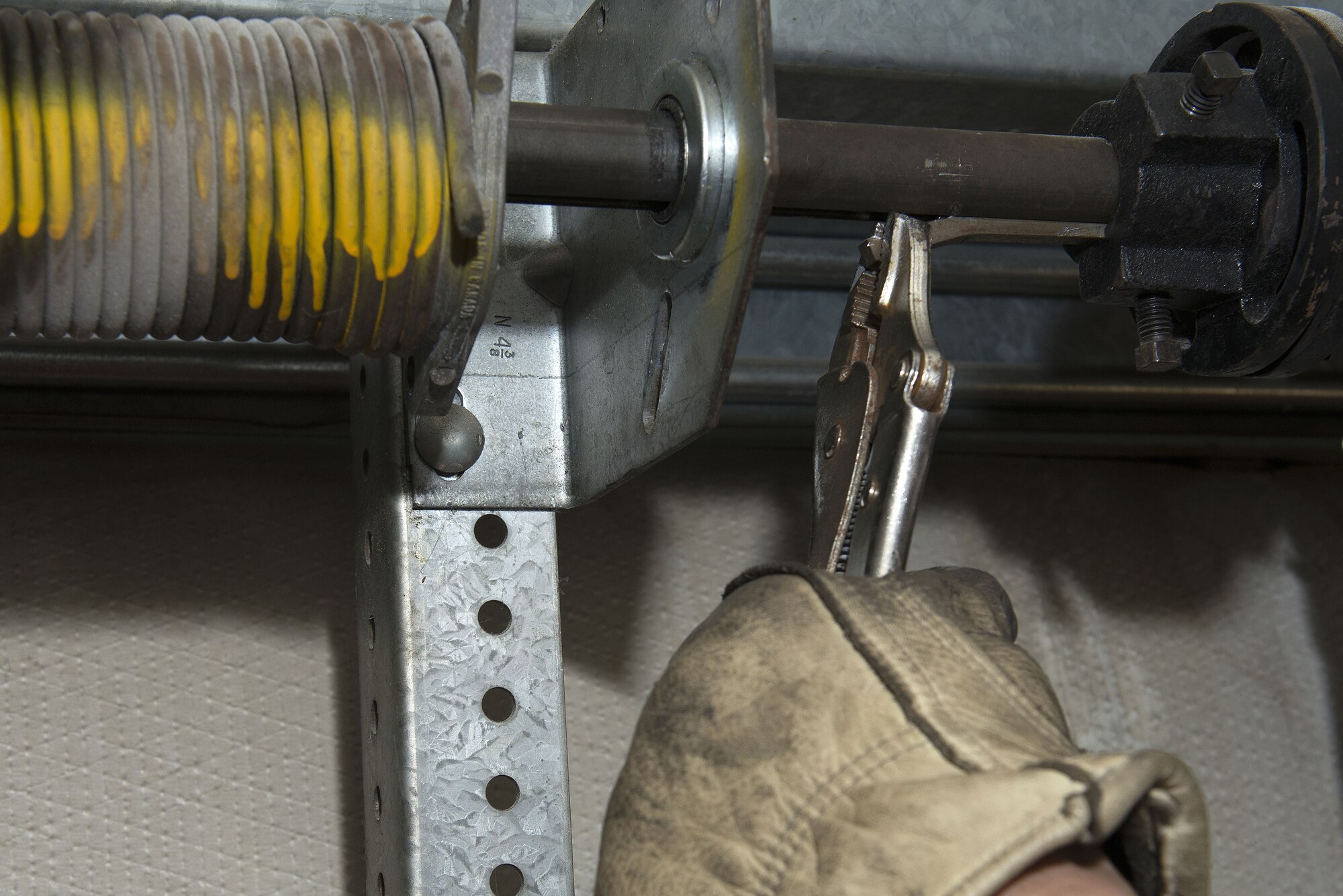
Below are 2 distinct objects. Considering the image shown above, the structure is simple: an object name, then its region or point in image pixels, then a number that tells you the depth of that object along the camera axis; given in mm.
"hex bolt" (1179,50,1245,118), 1061
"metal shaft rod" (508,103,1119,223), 1049
